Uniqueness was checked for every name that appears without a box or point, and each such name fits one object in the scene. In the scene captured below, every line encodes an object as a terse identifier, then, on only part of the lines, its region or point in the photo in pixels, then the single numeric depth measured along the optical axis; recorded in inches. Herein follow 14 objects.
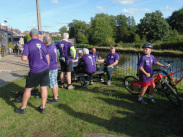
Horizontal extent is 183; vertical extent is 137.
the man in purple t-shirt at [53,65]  176.2
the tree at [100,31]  2313.0
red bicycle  170.4
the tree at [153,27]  1931.6
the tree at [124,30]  2317.7
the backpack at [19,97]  180.9
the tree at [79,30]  3171.8
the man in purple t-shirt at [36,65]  141.6
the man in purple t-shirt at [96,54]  323.5
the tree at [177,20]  2198.0
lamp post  313.5
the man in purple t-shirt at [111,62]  259.2
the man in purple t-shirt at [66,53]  214.2
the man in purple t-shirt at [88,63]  241.1
